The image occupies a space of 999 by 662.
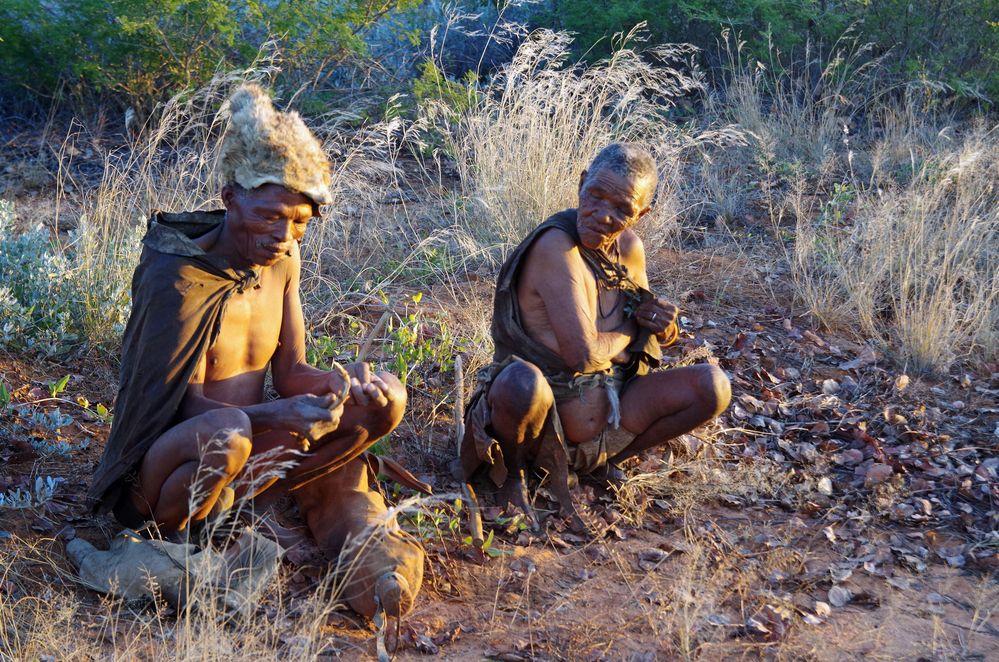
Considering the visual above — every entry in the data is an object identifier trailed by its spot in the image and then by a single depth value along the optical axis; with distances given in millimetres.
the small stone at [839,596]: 3631
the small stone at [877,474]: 4438
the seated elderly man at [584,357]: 3914
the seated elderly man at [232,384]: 3125
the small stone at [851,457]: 4656
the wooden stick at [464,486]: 3717
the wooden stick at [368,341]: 3929
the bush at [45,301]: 4602
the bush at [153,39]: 7430
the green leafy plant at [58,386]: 4184
